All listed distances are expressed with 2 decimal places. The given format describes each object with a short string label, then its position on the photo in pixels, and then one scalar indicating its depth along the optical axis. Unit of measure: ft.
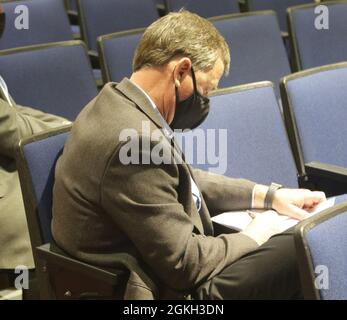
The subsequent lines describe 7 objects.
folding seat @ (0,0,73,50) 16.82
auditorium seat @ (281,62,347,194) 11.62
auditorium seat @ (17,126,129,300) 8.63
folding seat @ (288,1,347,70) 16.09
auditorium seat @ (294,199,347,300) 6.32
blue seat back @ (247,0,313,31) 19.46
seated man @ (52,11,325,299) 7.72
